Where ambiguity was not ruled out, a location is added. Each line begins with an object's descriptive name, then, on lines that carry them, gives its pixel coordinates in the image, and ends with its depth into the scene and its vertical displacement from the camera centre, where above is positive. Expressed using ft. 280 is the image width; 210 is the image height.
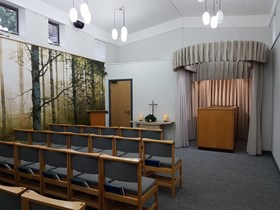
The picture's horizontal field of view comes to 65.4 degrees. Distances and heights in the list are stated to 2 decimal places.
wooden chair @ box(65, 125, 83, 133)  14.78 -2.06
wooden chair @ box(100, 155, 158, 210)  7.07 -2.94
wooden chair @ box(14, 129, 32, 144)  13.43 -2.28
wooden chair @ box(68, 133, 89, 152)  11.46 -2.26
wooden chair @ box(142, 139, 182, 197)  9.81 -2.91
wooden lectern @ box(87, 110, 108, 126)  18.88 -1.69
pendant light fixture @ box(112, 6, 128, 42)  14.37 +4.39
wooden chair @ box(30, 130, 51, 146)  12.51 -2.24
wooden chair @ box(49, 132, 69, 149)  11.97 -2.23
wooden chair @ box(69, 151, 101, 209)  7.72 -2.93
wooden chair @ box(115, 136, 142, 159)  10.15 -2.23
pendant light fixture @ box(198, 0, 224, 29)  12.96 +4.72
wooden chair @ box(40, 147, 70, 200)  8.34 -2.91
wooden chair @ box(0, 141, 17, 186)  9.71 -2.92
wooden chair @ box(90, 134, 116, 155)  10.67 -2.24
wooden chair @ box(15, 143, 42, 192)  9.00 -2.88
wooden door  23.54 -0.39
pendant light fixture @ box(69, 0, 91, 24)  10.61 +4.28
